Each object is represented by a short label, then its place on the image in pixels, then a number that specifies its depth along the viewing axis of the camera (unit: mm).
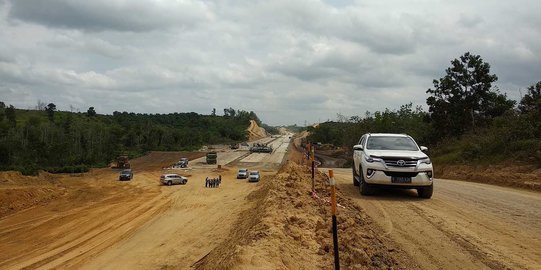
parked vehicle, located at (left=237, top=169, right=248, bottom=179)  56375
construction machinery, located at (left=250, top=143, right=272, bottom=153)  105375
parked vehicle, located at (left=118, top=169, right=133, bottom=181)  55719
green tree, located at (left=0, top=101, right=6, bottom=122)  100094
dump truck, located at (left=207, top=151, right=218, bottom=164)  80000
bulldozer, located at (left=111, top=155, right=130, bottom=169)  74975
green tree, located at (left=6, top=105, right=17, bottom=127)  97169
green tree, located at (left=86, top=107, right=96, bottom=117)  146250
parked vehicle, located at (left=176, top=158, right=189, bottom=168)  75125
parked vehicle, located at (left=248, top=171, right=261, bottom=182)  51250
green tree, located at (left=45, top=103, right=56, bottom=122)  122406
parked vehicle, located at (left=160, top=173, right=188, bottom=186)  49094
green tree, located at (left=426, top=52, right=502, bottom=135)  43375
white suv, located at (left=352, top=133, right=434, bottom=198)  12344
